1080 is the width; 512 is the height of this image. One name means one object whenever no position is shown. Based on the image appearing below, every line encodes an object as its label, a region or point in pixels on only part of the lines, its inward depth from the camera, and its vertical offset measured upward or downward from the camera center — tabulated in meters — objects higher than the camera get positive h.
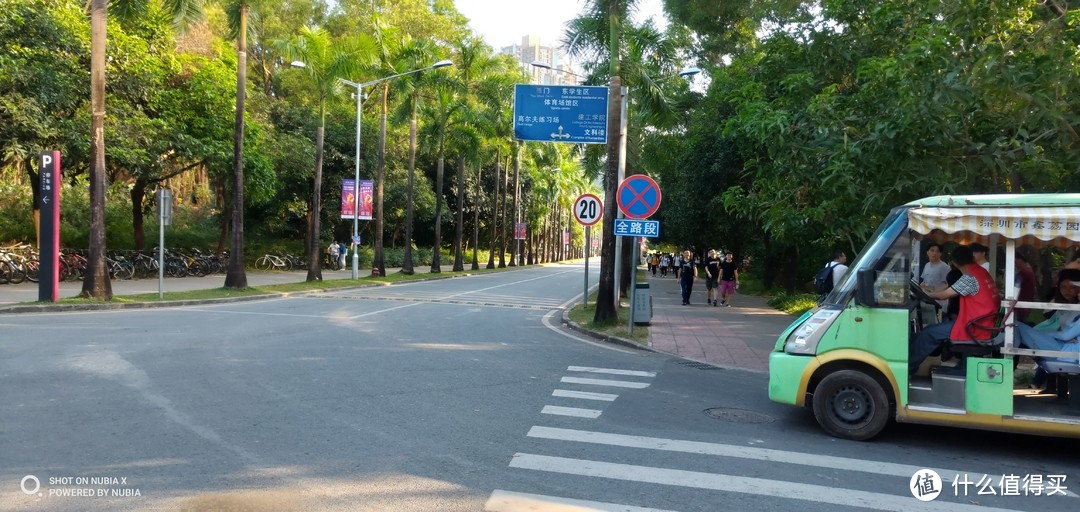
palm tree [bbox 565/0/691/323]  16.22 +4.79
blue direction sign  18.86 +3.34
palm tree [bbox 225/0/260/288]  22.58 +2.60
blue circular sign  13.97 +0.89
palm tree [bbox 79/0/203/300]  17.25 +2.16
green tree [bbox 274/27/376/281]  27.47 +6.91
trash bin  16.00 -1.34
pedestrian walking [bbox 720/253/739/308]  23.36 -1.02
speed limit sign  16.75 +0.81
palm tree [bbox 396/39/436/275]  34.08 +7.47
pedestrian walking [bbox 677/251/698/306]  23.77 -1.04
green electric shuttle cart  6.59 -1.00
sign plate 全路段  13.76 +0.30
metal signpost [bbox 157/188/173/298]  19.55 +0.82
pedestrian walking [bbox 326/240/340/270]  42.47 -0.72
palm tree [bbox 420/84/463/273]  38.62 +6.63
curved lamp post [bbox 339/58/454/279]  30.42 +1.91
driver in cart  7.12 -0.58
